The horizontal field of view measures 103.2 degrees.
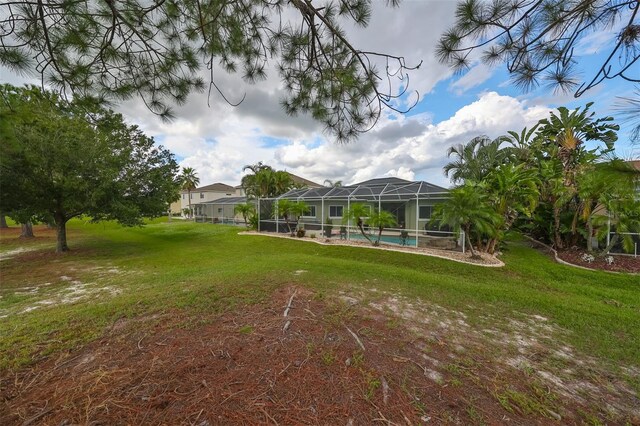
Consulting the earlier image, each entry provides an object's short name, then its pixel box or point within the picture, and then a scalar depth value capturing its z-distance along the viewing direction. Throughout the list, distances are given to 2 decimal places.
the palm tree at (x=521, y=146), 13.40
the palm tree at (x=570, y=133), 11.88
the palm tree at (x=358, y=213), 11.20
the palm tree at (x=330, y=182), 31.91
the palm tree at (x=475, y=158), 14.28
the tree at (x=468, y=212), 8.41
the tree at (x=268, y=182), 23.39
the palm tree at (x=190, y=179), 38.02
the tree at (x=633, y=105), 1.59
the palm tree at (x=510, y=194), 8.92
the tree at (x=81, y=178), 8.90
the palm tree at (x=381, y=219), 10.55
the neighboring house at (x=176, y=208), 48.48
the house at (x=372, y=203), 12.43
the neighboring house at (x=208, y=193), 44.16
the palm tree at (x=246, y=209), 18.23
